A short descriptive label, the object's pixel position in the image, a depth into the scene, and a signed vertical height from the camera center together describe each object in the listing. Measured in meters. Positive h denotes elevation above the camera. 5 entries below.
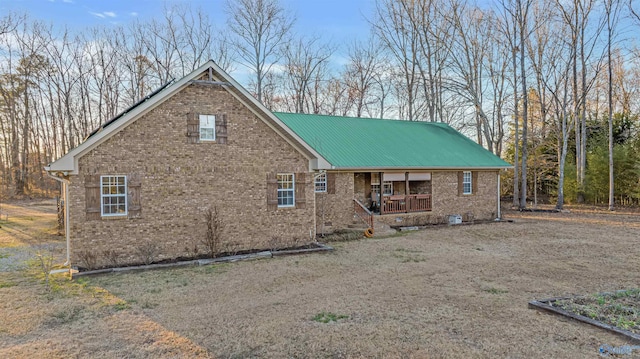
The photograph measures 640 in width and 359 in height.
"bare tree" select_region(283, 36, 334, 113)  38.53 +9.32
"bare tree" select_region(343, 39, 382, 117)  39.78 +9.28
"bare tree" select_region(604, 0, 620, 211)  25.05 +4.94
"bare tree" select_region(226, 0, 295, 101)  34.50 +12.68
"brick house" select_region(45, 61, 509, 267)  11.00 +0.05
